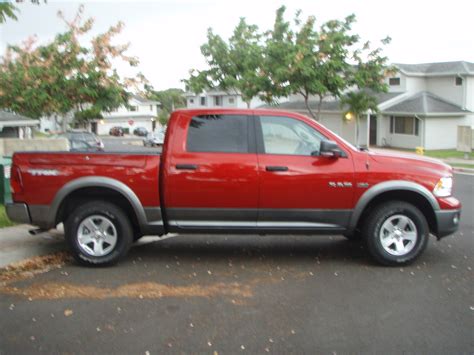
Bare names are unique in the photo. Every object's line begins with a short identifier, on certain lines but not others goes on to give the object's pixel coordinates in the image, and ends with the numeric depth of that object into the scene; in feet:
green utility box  33.32
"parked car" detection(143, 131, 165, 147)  154.67
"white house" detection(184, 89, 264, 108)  195.50
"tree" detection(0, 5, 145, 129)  59.26
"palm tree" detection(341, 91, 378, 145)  109.09
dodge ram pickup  21.49
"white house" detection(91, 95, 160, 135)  268.00
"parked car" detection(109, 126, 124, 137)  246.88
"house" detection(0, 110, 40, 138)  93.06
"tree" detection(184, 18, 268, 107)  129.39
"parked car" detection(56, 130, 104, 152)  90.38
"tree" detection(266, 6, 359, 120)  95.86
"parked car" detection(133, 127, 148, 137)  243.81
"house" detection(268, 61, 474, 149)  110.52
